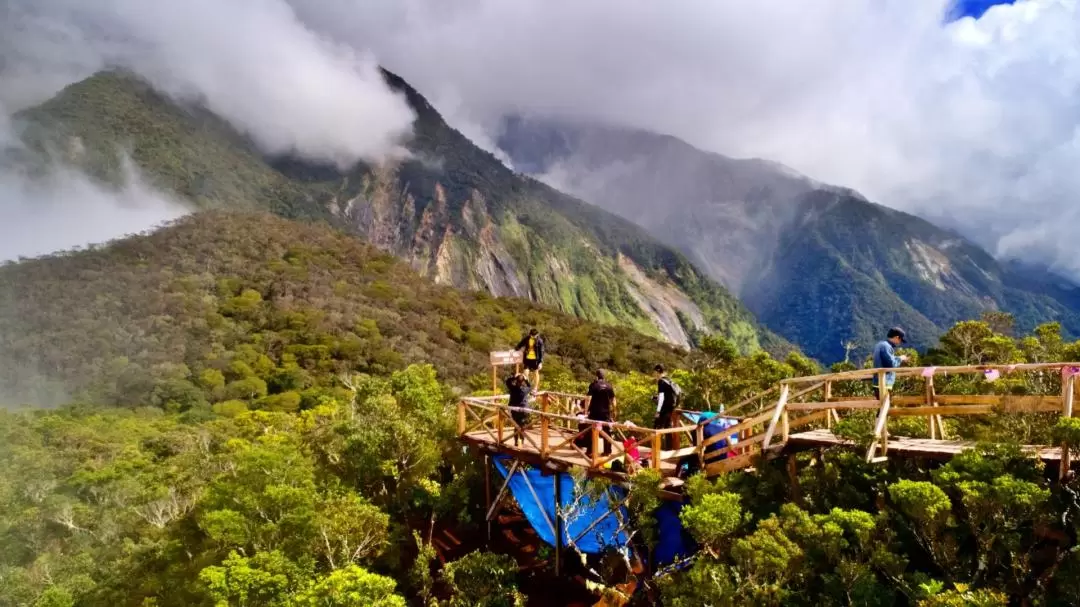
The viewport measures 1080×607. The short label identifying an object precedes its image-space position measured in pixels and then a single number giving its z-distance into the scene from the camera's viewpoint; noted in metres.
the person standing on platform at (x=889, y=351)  9.73
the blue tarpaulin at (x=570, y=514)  11.02
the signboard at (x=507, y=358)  13.20
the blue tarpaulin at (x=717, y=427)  10.53
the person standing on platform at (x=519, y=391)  13.07
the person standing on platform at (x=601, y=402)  10.99
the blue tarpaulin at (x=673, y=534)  9.96
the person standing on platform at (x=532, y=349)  14.20
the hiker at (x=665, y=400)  10.91
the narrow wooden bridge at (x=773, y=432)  7.96
